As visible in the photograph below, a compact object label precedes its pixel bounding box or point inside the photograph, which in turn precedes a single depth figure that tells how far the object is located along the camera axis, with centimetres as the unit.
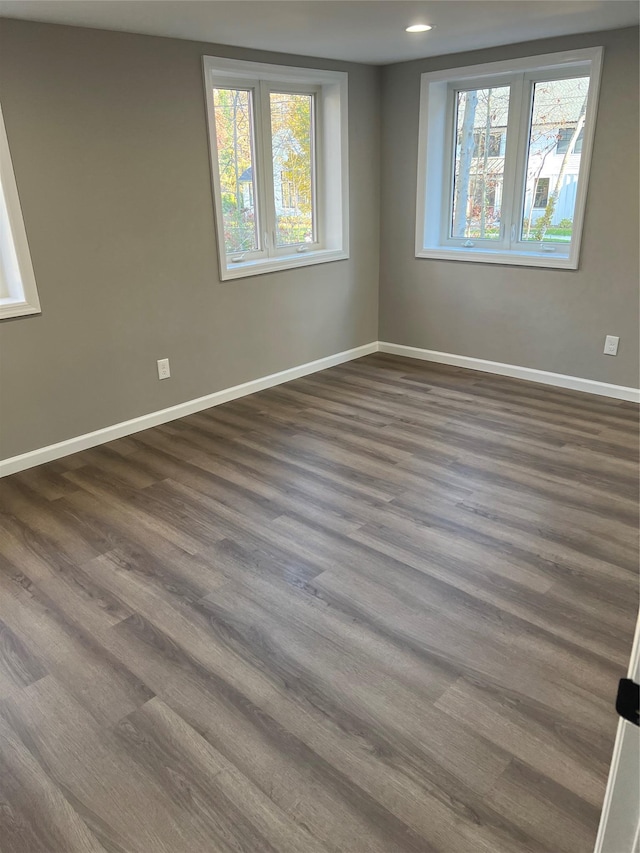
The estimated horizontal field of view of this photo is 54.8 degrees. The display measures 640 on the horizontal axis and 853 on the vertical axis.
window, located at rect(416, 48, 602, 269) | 400
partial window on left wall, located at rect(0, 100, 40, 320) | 300
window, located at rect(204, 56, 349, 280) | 398
